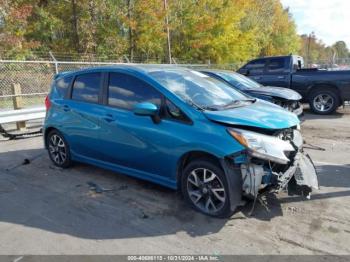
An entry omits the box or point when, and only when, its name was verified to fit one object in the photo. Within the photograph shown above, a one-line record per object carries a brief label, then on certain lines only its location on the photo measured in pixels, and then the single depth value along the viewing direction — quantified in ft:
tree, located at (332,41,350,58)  376.68
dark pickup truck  36.80
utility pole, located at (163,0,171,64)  80.48
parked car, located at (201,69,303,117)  28.58
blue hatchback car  12.71
